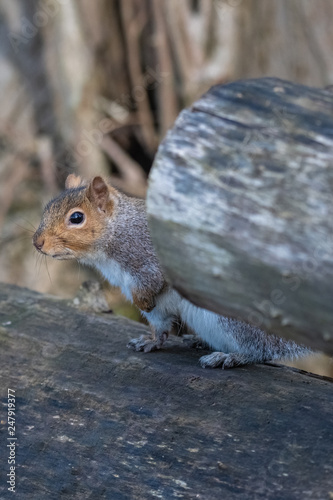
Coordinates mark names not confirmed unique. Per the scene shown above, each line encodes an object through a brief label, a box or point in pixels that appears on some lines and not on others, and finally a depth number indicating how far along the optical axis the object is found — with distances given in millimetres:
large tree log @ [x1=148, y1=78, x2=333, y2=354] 3959
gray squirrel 4146
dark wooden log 4016
